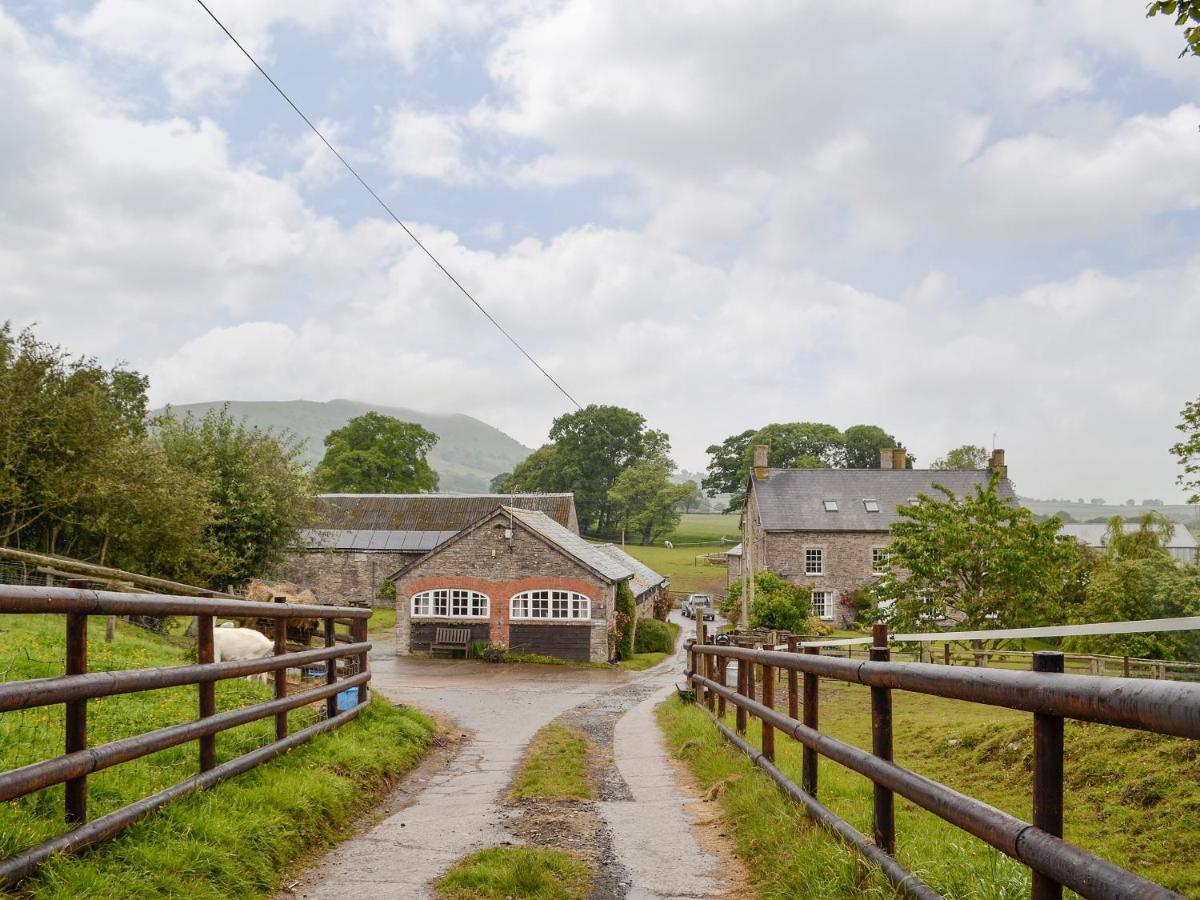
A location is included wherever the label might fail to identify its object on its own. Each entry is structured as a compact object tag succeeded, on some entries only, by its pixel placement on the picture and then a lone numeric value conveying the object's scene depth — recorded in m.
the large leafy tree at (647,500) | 98.81
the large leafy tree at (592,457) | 103.88
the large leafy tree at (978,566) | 29.47
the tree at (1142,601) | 24.45
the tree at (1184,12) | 6.74
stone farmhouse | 51.88
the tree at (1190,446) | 29.44
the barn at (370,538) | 53.81
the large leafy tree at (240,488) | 33.62
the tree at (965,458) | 114.19
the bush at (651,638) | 42.88
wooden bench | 37.41
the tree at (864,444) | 100.62
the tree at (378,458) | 75.31
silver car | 62.89
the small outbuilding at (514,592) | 37.00
